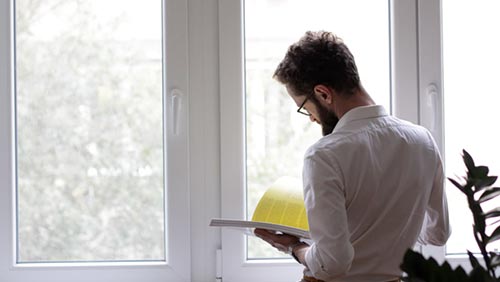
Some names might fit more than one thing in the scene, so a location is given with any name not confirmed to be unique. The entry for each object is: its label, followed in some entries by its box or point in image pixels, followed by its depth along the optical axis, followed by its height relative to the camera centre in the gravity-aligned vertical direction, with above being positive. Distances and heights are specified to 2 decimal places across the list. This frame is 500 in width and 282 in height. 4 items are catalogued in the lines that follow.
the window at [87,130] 3.38 +0.11
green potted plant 1.42 -0.08
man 2.66 +0.00
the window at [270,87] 3.37 +0.24
